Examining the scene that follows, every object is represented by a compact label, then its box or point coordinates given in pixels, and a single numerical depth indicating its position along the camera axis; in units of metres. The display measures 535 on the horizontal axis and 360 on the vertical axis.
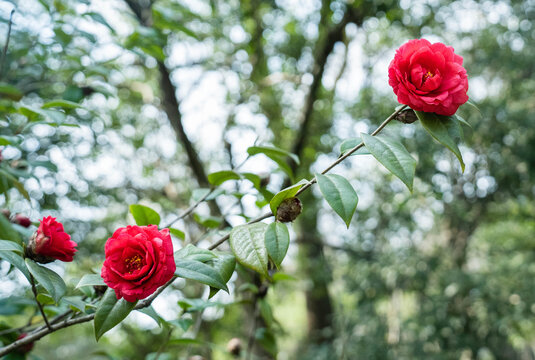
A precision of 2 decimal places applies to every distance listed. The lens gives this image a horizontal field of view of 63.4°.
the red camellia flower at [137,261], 0.54
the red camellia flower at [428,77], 0.58
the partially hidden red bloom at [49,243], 0.64
